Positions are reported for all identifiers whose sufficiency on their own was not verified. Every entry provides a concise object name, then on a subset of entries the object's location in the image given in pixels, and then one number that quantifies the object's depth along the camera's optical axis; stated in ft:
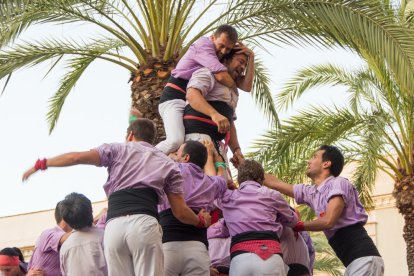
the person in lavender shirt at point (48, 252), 31.94
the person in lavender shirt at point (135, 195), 27.50
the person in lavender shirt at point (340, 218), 31.78
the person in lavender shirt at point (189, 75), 34.35
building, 116.37
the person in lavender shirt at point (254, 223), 30.19
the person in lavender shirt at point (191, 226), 29.73
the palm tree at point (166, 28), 44.98
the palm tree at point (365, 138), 65.41
